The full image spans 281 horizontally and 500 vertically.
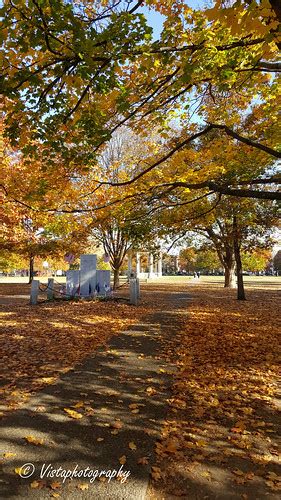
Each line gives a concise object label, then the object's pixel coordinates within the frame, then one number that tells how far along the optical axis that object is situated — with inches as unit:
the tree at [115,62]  183.0
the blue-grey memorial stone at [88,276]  719.1
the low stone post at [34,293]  620.4
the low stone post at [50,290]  679.7
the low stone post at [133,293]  626.8
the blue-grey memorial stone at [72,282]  725.3
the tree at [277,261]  3820.4
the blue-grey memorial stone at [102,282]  739.4
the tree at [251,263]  2279.0
